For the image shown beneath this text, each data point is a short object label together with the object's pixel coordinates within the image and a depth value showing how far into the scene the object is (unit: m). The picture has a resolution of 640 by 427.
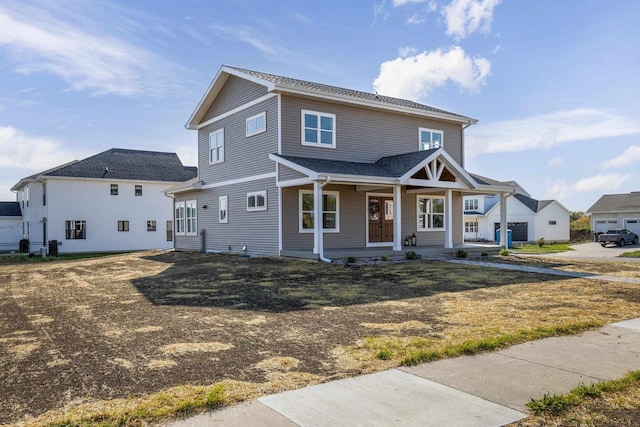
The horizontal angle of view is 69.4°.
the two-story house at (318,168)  17.28
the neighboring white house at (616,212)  43.94
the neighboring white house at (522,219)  43.19
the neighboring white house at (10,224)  35.42
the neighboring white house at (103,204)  30.45
